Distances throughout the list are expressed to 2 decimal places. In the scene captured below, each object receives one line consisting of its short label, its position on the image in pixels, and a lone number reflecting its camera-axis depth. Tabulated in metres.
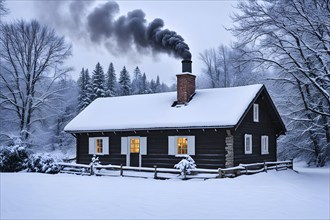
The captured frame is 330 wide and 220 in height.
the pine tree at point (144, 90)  72.00
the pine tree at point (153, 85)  87.81
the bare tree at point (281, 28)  18.47
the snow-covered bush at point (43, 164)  25.73
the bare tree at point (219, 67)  52.09
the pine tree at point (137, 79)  95.22
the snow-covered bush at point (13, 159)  26.25
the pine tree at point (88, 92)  56.35
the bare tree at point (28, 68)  33.78
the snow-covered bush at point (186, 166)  20.16
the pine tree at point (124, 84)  65.00
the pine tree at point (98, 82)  56.88
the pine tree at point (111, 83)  60.45
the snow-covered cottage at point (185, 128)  22.02
